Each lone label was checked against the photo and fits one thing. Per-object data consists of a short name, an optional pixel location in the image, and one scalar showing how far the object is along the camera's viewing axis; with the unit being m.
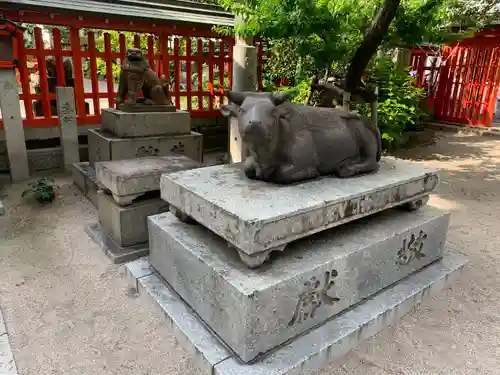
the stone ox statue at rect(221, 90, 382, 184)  2.45
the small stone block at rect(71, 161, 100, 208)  5.17
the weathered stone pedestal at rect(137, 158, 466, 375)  2.17
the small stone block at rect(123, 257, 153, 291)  3.11
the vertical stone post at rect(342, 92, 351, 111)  4.08
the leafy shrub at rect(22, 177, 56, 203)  5.08
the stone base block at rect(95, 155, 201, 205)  3.47
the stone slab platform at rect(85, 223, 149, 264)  3.60
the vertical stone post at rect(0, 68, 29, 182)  5.64
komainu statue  5.34
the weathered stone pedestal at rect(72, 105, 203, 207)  5.25
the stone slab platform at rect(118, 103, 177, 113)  5.38
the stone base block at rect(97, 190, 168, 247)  3.58
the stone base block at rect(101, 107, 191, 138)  5.30
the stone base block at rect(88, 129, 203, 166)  5.20
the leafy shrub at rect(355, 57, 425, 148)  8.03
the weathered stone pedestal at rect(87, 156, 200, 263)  3.52
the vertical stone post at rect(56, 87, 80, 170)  6.16
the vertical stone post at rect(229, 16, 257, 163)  6.70
